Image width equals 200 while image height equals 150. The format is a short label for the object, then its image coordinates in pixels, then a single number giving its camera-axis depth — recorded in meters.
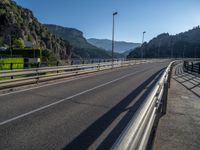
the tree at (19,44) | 49.04
